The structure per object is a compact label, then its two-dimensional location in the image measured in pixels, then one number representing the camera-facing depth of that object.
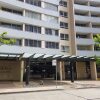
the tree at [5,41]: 8.87
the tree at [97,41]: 17.47
